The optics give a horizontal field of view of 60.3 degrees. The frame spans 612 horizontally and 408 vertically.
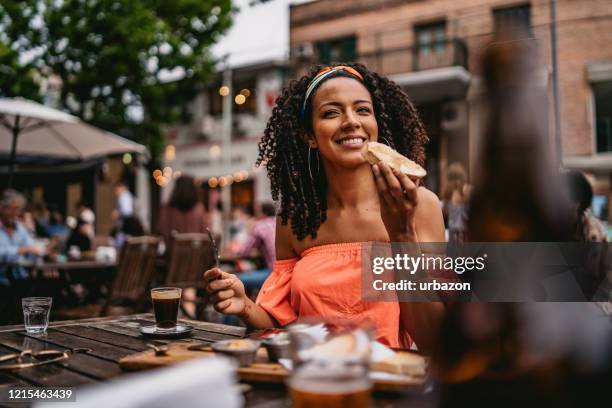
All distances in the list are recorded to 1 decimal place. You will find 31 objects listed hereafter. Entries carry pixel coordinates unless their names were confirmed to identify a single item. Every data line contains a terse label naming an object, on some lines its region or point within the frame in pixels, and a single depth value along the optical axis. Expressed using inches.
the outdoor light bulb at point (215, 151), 753.0
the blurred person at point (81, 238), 271.0
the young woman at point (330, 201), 66.6
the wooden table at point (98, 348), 42.4
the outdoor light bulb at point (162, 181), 787.4
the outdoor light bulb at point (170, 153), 778.2
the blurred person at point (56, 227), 367.9
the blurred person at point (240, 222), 375.9
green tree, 452.4
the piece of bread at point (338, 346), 32.6
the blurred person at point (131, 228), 294.8
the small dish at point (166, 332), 68.3
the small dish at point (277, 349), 48.8
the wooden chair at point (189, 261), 205.5
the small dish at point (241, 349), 48.1
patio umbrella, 251.6
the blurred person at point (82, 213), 305.7
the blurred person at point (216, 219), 491.3
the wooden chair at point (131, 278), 180.9
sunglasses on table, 54.1
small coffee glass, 73.3
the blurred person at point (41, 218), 363.6
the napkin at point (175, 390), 18.1
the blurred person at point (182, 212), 236.2
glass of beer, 30.2
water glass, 73.3
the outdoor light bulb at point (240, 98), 540.0
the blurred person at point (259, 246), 221.8
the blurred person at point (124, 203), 427.5
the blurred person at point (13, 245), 183.0
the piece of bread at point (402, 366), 44.0
